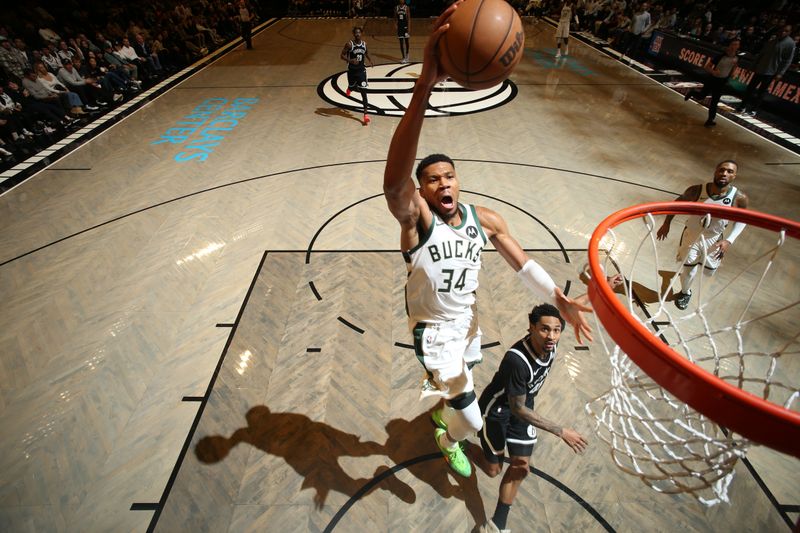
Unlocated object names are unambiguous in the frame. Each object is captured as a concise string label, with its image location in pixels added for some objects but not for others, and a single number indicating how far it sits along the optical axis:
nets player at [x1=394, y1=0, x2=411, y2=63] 11.02
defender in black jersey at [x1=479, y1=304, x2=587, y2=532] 2.37
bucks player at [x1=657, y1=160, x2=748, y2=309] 3.70
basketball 1.75
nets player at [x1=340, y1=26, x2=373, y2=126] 7.75
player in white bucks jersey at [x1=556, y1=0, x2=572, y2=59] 12.13
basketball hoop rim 1.24
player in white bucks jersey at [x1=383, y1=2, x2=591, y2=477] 2.22
